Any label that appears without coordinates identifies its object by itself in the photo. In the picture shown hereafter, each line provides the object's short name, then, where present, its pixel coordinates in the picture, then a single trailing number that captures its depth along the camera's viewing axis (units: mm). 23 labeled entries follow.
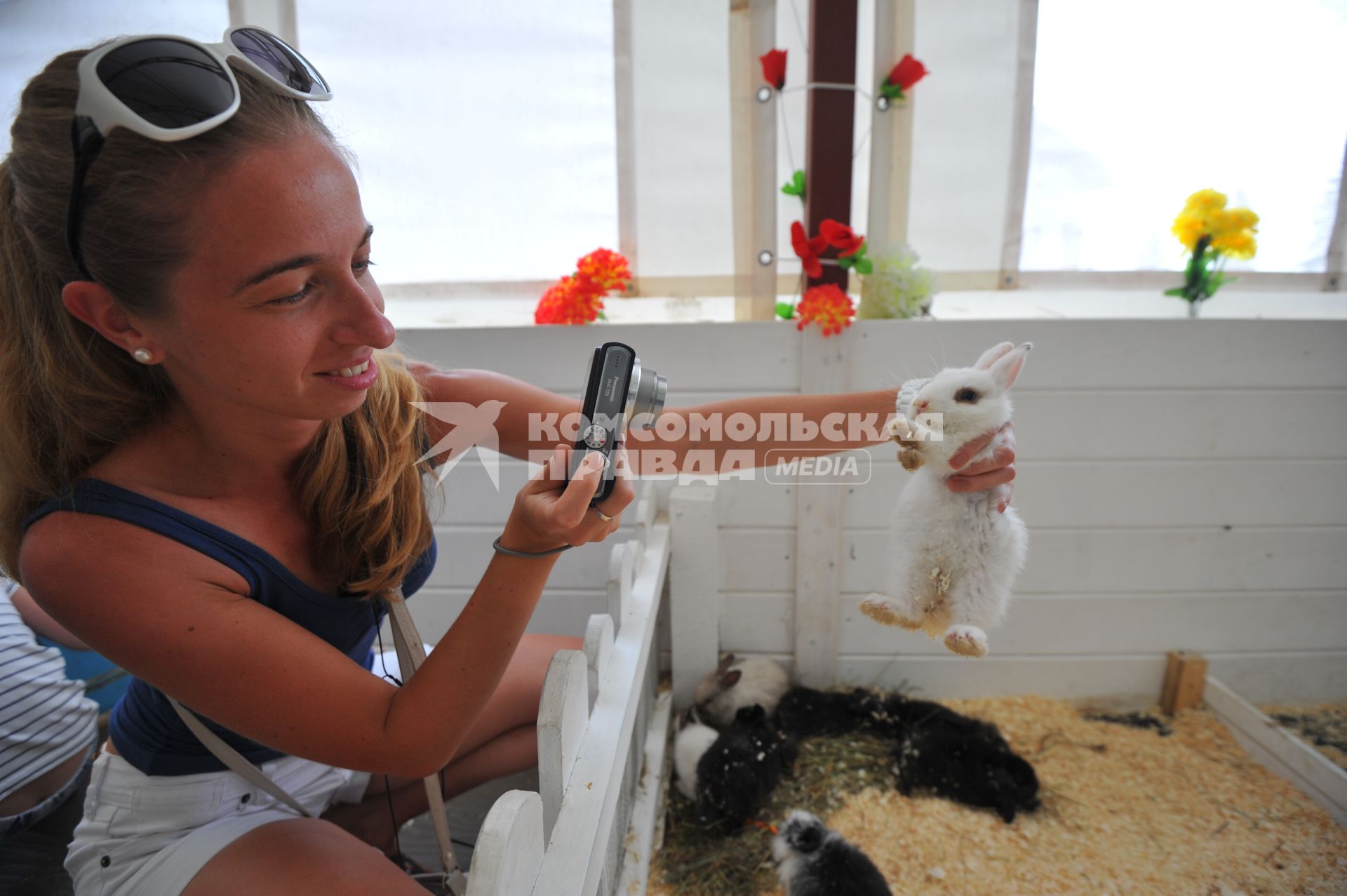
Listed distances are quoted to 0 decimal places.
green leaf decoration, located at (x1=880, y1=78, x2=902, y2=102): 1041
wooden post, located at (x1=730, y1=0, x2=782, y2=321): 1228
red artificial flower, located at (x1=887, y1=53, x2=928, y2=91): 1015
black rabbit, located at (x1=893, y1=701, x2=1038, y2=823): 1273
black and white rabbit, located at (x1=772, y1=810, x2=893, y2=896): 1098
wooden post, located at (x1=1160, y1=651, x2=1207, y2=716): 1402
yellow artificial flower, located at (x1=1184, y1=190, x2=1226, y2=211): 1106
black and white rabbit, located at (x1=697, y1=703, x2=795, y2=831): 1291
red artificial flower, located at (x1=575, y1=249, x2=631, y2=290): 1166
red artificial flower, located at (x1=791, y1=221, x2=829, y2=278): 1028
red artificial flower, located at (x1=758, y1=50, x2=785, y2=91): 1079
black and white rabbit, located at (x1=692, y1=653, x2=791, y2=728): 1514
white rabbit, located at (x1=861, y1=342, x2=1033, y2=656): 734
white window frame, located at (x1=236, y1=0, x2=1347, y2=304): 1107
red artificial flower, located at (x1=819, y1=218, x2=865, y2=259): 982
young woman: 589
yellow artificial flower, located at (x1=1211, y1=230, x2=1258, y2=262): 1103
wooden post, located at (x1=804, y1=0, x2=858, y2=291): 974
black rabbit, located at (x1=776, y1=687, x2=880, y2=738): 1478
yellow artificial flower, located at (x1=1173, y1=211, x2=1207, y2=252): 1124
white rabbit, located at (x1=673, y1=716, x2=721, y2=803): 1396
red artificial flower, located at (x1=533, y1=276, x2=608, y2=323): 1193
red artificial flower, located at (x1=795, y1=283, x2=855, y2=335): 1044
